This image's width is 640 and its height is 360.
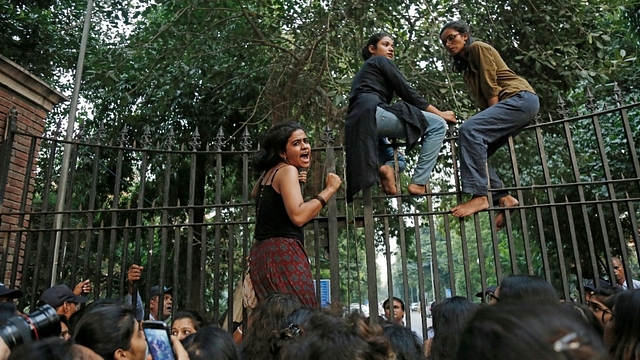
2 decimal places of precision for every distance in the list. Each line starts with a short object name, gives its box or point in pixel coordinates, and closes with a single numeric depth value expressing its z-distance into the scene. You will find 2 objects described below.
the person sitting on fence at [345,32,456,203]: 4.01
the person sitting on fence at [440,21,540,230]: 4.05
